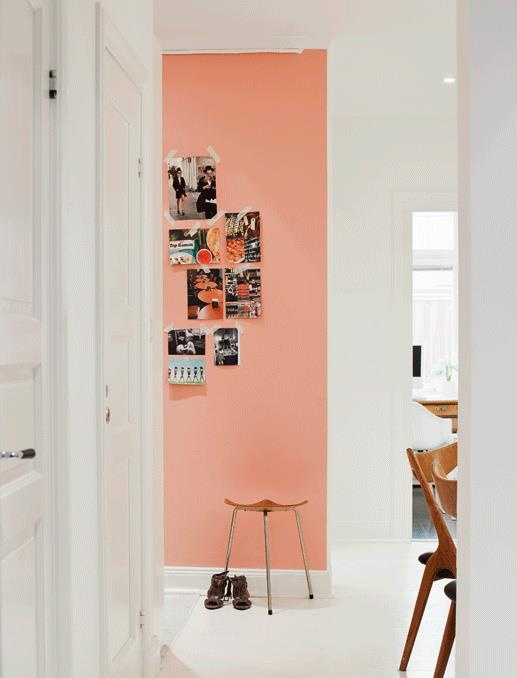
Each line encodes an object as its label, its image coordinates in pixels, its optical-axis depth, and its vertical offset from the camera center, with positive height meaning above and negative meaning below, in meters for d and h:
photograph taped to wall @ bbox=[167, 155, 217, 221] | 4.16 +0.69
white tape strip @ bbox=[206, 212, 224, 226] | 4.17 +0.53
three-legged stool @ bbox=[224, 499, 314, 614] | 3.79 -0.94
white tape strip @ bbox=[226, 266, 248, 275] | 4.15 +0.27
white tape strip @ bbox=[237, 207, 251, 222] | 4.15 +0.55
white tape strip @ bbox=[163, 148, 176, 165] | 4.18 +0.86
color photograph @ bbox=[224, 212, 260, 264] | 4.14 +0.42
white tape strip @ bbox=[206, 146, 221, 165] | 4.16 +0.85
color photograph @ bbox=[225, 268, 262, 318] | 4.14 +0.14
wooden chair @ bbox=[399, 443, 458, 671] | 2.91 -0.87
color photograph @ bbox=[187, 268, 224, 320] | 4.16 +0.13
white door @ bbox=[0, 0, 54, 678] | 1.72 -0.05
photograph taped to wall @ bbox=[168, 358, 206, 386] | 4.17 -0.26
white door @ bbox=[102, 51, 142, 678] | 2.49 -0.14
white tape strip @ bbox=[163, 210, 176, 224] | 4.19 +0.54
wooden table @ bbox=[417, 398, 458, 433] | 6.56 -0.70
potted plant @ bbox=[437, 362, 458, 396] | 7.09 -0.52
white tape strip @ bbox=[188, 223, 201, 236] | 4.18 +0.47
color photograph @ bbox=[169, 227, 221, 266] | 4.16 +0.38
